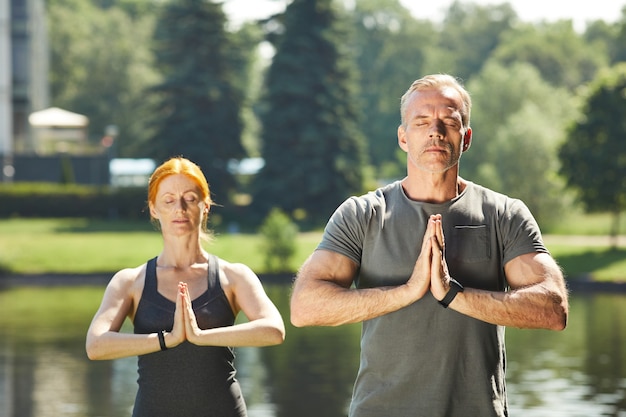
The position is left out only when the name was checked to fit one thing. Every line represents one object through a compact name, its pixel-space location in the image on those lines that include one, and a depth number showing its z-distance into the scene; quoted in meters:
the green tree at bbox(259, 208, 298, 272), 44.50
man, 4.05
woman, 4.72
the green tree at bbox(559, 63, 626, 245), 50.28
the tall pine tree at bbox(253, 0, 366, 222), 58.25
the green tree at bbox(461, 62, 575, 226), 61.25
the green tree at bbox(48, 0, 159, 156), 76.75
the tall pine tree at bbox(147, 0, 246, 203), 59.06
